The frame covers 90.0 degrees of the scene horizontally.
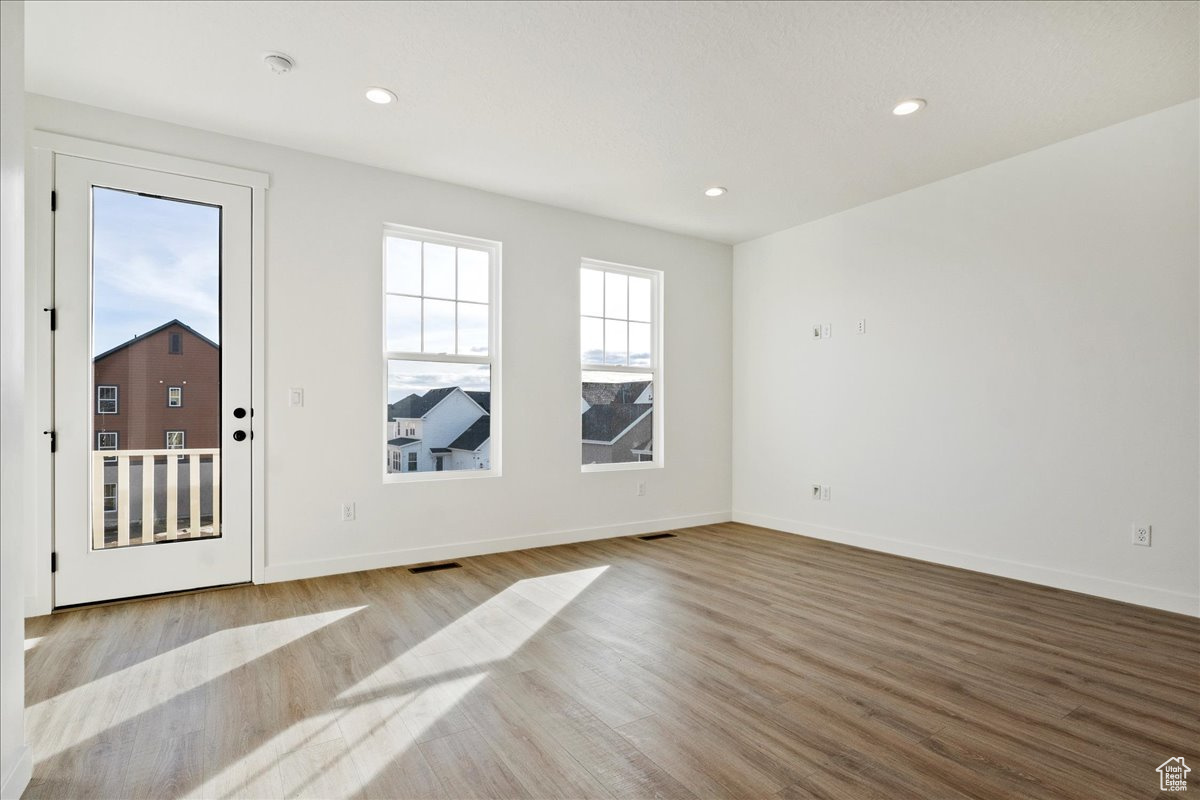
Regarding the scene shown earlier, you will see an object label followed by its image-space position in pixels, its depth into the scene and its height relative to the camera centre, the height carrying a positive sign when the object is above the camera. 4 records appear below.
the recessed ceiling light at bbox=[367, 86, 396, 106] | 3.15 +1.61
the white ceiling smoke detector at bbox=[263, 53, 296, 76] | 2.85 +1.62
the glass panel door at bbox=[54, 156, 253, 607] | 3.31 +0.09
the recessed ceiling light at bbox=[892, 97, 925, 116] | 3.24 +1.61
